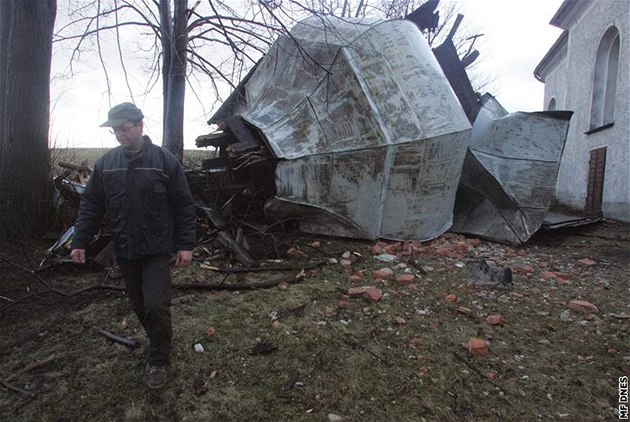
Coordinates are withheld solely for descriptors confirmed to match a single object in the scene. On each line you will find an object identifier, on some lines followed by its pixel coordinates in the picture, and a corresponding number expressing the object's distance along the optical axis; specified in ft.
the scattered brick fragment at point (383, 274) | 13.94
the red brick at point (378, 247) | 16.61
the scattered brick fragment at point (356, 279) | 13.73
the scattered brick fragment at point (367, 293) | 12.00
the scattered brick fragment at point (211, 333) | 9.80
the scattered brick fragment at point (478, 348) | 9.28
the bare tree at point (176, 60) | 23.48
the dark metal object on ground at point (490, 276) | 13.29
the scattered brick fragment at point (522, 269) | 14.98
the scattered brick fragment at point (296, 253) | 15.87
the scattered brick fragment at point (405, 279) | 13.52
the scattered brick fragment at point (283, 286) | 12.86
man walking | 8.02
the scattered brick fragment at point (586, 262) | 16.43
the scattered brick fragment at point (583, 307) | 11.49
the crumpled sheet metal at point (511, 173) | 20.51
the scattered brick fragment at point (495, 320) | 10.71
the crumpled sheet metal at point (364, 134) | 16.84
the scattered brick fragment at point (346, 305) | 11.54
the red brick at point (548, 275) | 14.34
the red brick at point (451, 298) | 12.14
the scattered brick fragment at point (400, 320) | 10.73
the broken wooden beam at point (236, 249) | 14.83
